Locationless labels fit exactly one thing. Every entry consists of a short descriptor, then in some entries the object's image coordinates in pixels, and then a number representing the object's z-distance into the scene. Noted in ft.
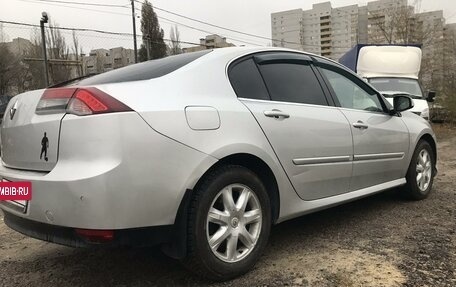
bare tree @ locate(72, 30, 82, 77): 72.35
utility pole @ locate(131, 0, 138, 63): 72.37
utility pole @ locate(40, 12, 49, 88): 48.20
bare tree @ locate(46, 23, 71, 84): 85.29
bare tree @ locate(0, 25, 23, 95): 91.21
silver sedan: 7.91
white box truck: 39.09
